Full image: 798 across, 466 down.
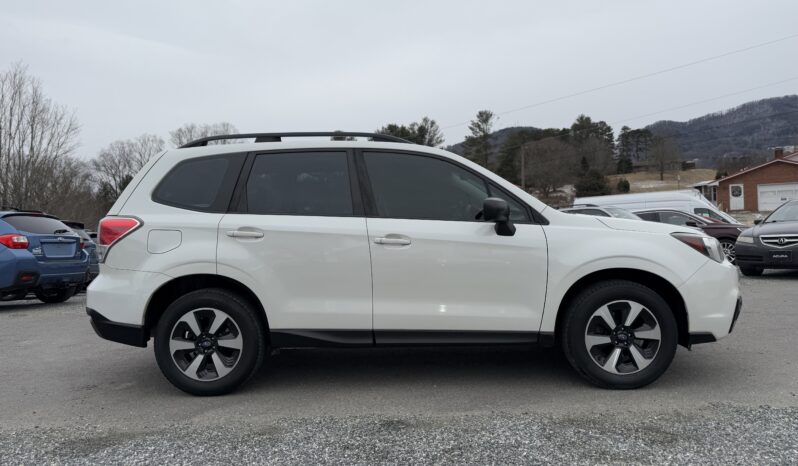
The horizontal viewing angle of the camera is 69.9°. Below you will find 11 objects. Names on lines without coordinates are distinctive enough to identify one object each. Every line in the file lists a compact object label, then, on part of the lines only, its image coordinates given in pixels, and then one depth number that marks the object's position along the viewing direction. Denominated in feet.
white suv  13.39
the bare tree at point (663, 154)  274.77
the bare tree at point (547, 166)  227.20
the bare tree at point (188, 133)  233.76
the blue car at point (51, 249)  28.19
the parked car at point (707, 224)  46.09
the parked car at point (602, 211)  44.86
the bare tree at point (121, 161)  267.59
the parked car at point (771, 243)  34.40
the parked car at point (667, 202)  61.06
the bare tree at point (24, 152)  85.76
